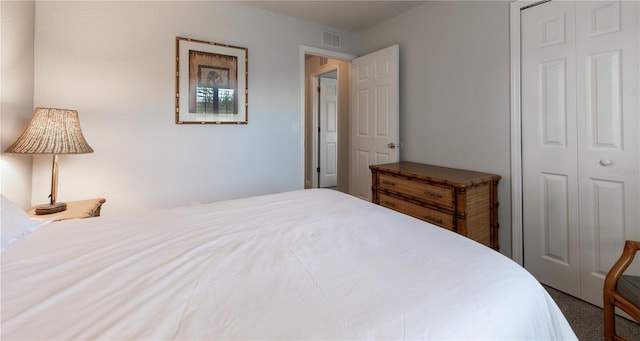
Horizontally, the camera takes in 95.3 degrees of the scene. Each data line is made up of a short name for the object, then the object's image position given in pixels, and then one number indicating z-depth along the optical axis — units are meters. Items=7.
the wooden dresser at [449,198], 2.19
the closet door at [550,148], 2.00
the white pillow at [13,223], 1.10
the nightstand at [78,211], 1.84
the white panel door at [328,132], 5.48
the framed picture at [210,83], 2.78
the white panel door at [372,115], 3.22
